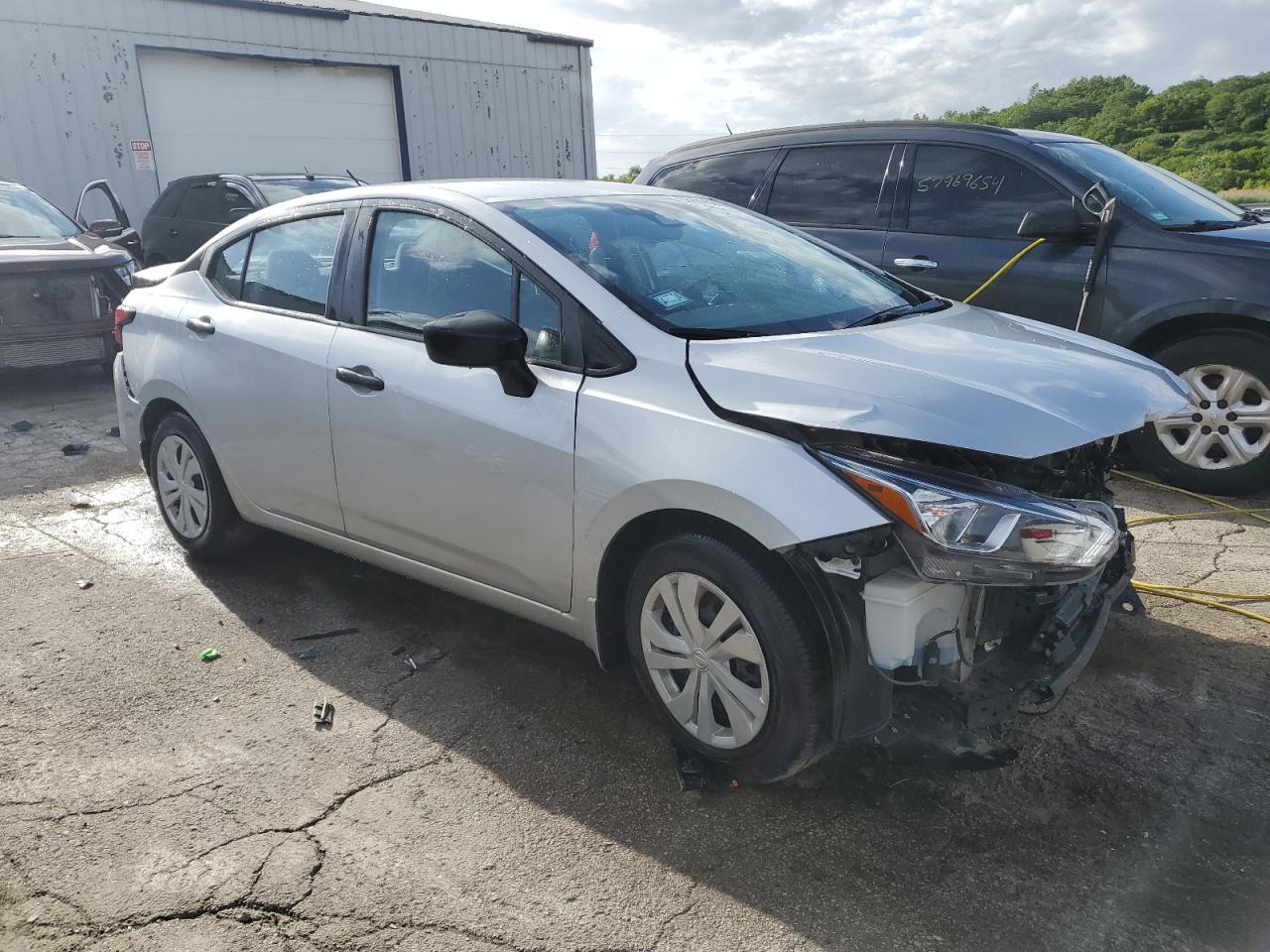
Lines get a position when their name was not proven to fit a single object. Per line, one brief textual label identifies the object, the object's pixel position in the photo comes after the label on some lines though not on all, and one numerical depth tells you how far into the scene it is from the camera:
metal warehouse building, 12.66
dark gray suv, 4.95
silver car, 2.45
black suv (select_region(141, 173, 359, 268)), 10.16
